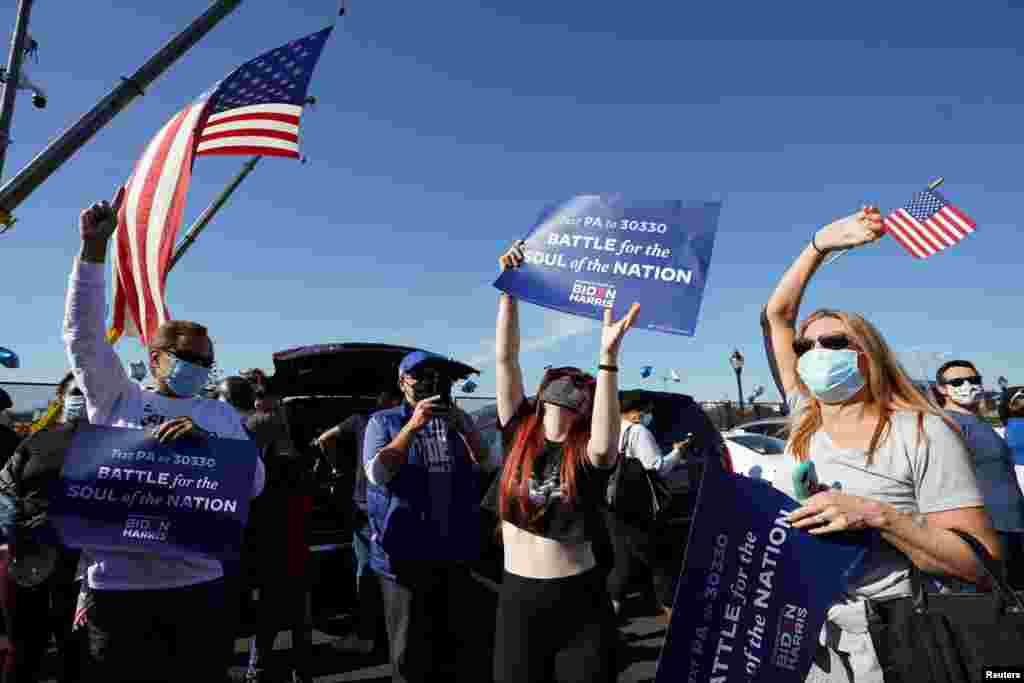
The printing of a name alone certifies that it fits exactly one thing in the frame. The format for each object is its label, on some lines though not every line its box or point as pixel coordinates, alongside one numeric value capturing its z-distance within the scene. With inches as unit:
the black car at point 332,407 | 213.2
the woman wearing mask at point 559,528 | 99.6
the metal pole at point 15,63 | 248.7
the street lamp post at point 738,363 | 1190.3
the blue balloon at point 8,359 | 304.6
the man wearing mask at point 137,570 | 89.7
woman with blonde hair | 62.6
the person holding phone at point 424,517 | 128.6
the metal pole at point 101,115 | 232.4
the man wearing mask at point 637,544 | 199.6
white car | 404.8
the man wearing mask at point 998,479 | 150.5
